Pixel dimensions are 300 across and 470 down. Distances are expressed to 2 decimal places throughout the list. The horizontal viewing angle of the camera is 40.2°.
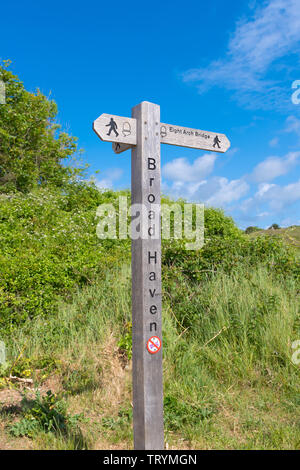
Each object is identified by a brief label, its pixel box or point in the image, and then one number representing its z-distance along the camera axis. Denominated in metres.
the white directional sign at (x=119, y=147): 3.50
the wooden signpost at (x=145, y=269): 3.30
